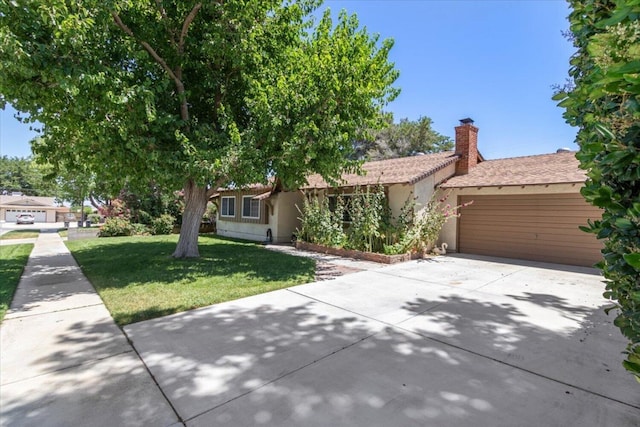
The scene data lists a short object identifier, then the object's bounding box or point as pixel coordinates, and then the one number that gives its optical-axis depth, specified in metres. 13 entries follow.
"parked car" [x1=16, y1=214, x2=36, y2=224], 37.29
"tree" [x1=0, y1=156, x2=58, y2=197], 60.00
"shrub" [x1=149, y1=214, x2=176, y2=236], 19.59
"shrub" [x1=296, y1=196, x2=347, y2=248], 12.16
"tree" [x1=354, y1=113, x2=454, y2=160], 31.52
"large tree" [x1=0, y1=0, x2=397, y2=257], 6.54
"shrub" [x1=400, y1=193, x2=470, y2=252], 10.80
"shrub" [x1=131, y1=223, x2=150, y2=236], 18.86
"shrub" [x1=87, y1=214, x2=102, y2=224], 35.09
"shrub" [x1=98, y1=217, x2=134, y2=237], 18.18
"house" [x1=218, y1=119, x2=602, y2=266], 10.05
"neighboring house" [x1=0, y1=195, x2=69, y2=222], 47.50
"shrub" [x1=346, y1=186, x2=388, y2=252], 10.89
